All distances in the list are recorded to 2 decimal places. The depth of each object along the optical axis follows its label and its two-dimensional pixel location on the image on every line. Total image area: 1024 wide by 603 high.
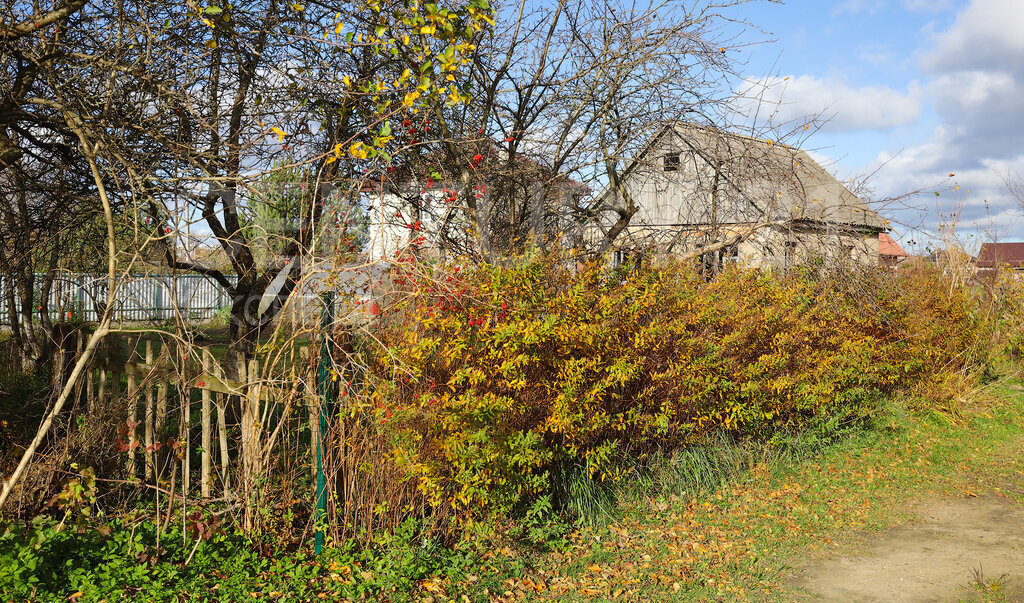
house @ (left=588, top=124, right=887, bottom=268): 8.00
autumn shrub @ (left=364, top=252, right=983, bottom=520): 4.16
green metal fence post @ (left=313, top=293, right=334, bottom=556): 4.10
